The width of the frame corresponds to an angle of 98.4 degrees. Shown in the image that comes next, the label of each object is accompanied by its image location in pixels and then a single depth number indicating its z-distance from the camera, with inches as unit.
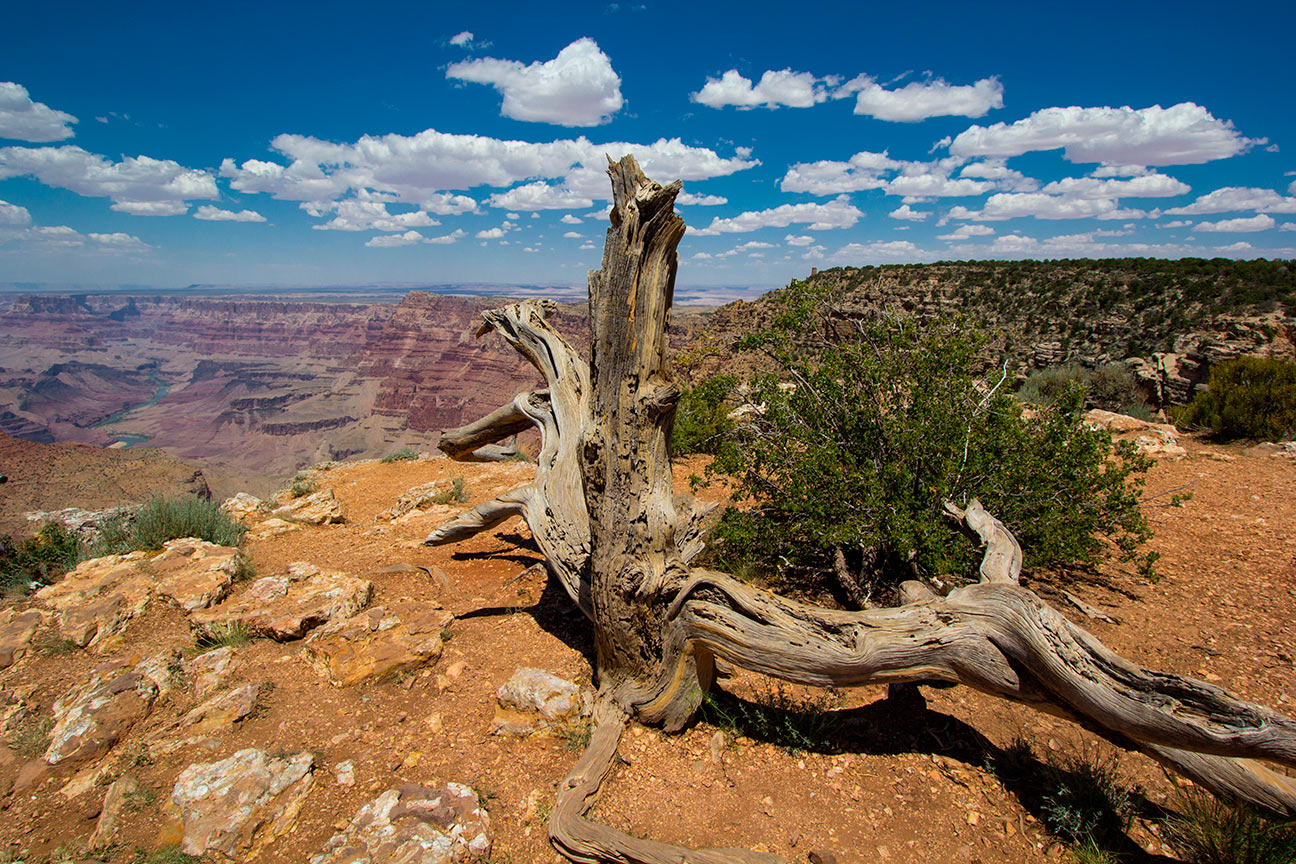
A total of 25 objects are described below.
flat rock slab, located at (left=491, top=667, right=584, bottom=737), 139.0
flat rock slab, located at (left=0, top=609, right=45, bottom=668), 169.9
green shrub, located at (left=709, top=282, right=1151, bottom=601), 187.0
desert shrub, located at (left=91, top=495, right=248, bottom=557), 256.8
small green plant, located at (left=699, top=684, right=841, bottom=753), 136.2
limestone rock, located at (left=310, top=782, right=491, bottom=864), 102.0
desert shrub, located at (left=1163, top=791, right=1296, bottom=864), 93.2
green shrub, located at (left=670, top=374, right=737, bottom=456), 409.4
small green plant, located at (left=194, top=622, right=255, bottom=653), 169.3
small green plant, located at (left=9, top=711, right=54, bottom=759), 133.7
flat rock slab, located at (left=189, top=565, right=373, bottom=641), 173.2
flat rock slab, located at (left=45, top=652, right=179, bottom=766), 130.9
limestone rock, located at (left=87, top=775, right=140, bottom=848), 107.1
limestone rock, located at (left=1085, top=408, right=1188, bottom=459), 371.2
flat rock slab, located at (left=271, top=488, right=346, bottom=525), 302.0
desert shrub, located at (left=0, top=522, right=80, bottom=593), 242.7
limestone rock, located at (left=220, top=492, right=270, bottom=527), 313.1
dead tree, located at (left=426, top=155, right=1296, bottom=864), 102.2
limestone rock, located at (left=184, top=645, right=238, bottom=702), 147.9
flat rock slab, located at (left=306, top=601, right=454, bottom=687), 154.9
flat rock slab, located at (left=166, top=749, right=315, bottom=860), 106.3
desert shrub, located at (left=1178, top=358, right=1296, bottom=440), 388.2
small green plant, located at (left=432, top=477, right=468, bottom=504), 324.5
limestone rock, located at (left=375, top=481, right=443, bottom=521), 316.2
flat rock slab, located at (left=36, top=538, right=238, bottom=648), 178.5
